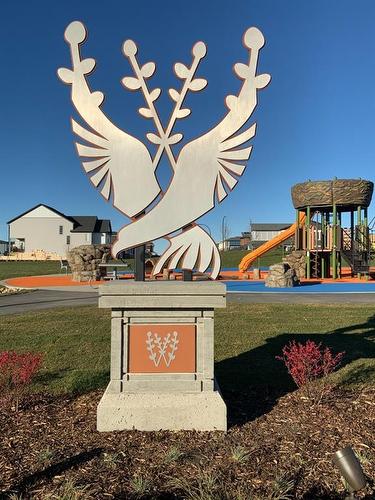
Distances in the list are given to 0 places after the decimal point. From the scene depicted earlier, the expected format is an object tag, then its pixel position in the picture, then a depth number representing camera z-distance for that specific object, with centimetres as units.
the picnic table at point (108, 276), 2064
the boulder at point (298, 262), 2397
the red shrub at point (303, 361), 469
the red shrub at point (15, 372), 445
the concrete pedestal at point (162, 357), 406
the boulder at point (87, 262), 2198
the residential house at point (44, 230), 5900
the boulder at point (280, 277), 1861
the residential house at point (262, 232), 9394
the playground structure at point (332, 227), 2192
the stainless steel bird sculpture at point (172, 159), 450
